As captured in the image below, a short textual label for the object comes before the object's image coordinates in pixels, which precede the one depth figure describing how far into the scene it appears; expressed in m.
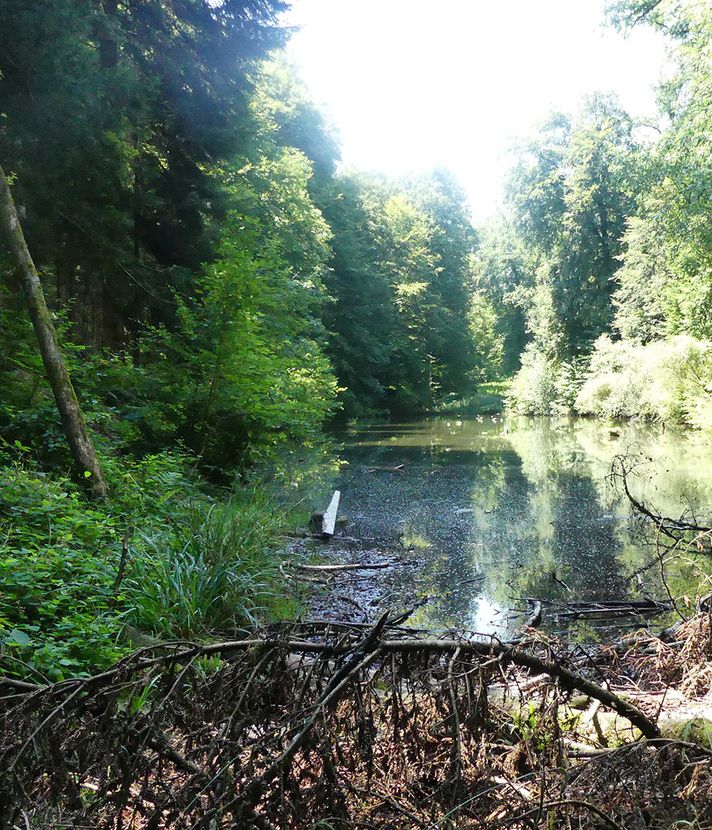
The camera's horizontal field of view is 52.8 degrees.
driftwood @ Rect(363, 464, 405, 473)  15.55
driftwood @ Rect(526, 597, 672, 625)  5.17
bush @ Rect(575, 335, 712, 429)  20.41
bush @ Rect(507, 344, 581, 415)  33.94
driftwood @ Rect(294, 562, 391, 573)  6.68
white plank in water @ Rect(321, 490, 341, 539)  8.52
